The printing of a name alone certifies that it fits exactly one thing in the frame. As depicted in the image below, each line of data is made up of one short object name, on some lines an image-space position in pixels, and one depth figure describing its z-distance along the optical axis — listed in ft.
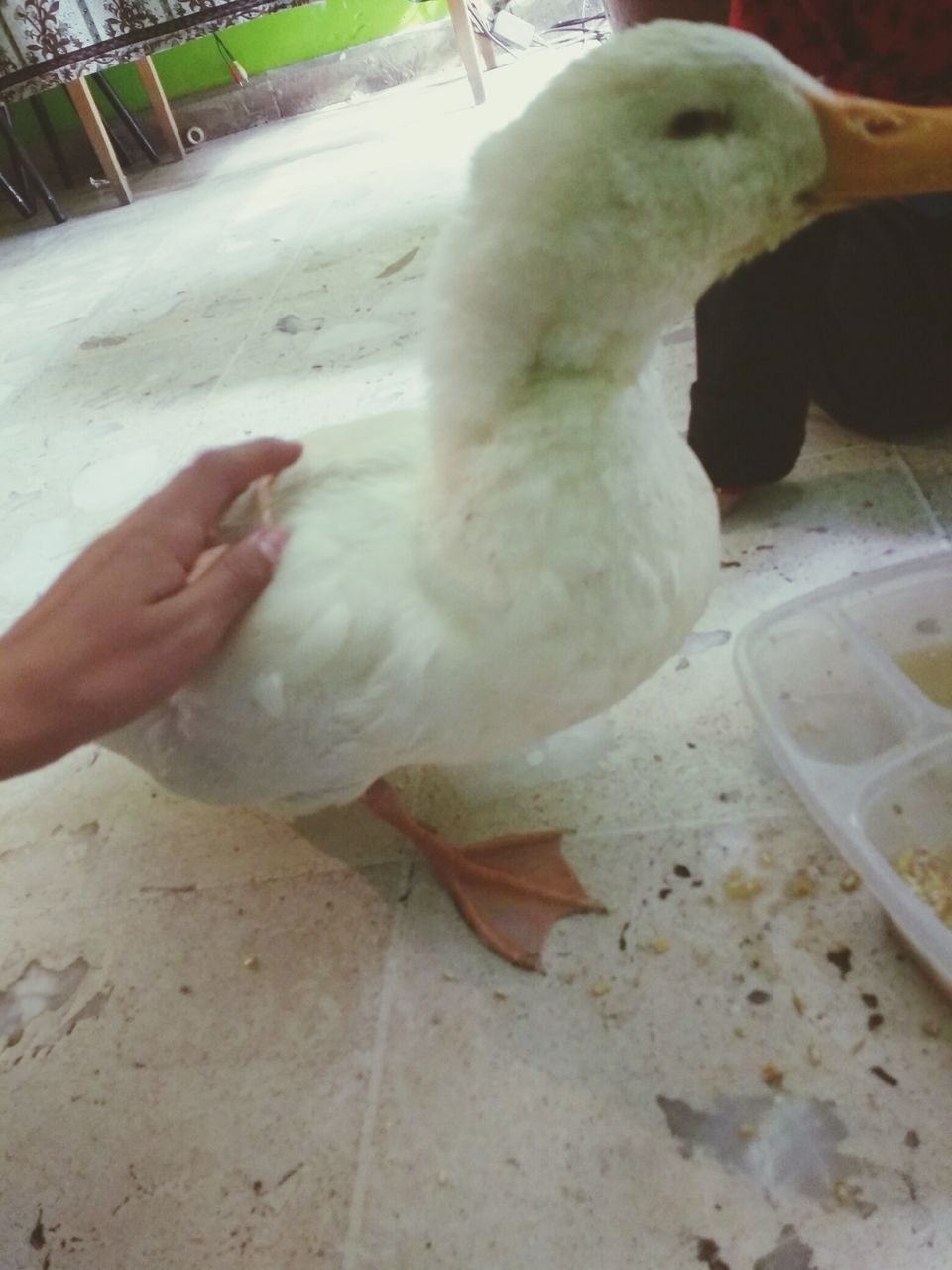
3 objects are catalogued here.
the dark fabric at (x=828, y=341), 3.41
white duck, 1.77
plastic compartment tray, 2.43
